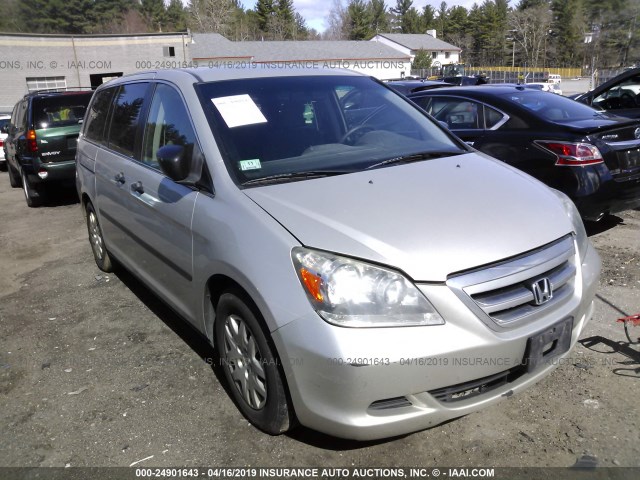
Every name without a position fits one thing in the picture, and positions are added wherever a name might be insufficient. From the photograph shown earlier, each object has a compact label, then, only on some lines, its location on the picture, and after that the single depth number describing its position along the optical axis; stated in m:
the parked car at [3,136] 13.70
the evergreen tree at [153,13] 81.12
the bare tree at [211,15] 79.94
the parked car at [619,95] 8.34
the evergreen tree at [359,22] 88.38
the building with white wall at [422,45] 77.38
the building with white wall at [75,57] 34.19
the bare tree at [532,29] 77.44
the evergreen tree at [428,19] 103.75
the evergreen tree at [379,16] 104.94
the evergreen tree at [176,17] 83.44
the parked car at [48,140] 8.26
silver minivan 2.22
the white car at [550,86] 25.43
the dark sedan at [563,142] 5.04
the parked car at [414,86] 9.68
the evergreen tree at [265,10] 83.00
